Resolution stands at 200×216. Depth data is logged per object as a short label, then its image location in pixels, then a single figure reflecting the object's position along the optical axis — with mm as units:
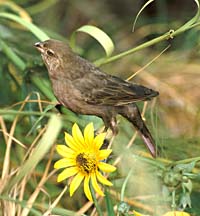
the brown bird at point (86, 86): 4590
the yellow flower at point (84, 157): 3945
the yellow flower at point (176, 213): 3785
